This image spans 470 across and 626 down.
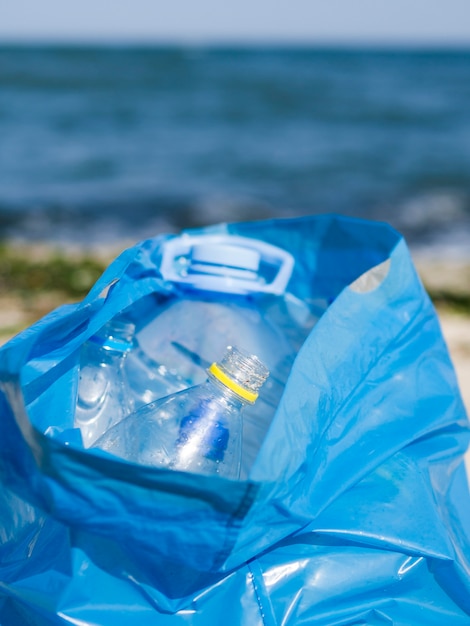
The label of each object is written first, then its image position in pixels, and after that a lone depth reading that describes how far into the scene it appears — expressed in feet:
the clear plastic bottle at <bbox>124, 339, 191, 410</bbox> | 2.29
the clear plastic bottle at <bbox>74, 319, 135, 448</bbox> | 2.18
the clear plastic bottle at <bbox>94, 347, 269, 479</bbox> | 1.93
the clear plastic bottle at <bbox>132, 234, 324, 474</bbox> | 2.36
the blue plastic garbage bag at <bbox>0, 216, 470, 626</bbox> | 1.72
